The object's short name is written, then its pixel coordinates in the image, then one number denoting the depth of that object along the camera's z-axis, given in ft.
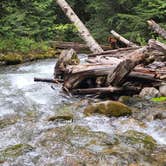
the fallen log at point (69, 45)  70.54
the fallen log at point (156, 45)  28.94
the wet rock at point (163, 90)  28.98
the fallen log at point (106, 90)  29.17
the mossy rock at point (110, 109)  25.12
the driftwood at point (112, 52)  36.41
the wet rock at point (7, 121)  23.98
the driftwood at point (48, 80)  33.73
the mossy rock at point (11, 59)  53.45
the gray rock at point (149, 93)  29.32
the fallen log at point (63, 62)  34.39
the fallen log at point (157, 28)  37.25
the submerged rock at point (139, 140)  19.85
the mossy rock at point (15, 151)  18.80
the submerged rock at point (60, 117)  24.40
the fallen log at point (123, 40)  41.86
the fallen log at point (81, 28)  42.65
